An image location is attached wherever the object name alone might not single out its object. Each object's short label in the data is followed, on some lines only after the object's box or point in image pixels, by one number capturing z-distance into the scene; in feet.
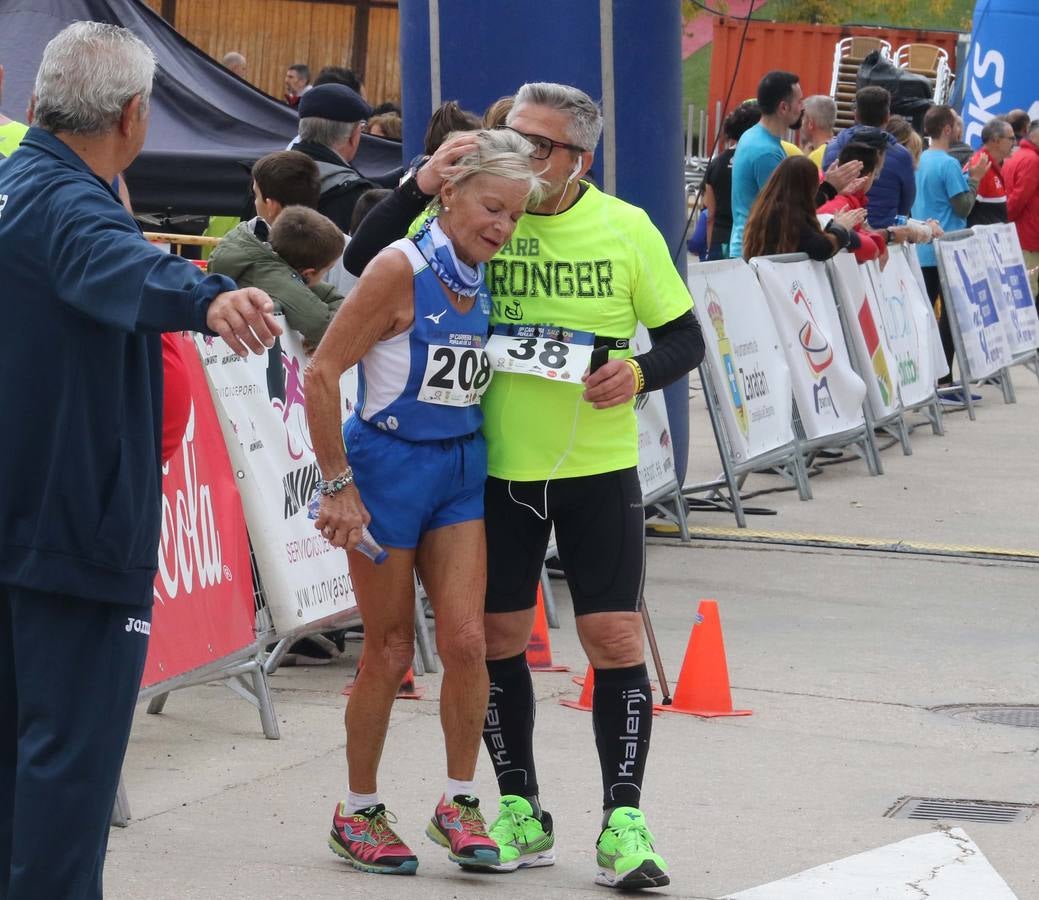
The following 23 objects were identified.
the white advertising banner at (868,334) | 65.90
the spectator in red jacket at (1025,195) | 102.10
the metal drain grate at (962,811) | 29.74
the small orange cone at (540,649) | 39.66
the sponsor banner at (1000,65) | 152.17
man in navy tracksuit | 18.56
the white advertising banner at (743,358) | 54.68
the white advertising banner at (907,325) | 71.24
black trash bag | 151.36
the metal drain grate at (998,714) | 36.49
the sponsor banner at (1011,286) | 89.32
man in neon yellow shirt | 26.29
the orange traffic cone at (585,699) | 36.20
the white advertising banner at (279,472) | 34.18
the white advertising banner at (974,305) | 82.27
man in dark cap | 46.52
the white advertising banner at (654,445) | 50.29
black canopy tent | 61.14
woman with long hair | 62.27
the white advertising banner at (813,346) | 59.89
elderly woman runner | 25.26
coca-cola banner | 31.36
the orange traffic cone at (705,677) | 35.89
